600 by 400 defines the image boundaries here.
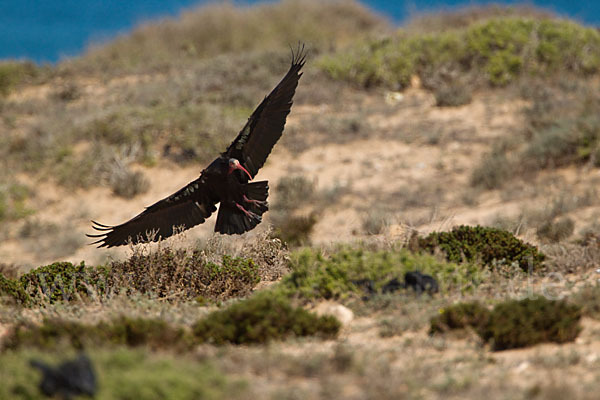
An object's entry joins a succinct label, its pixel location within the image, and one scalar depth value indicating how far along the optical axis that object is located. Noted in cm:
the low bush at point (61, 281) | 1284
